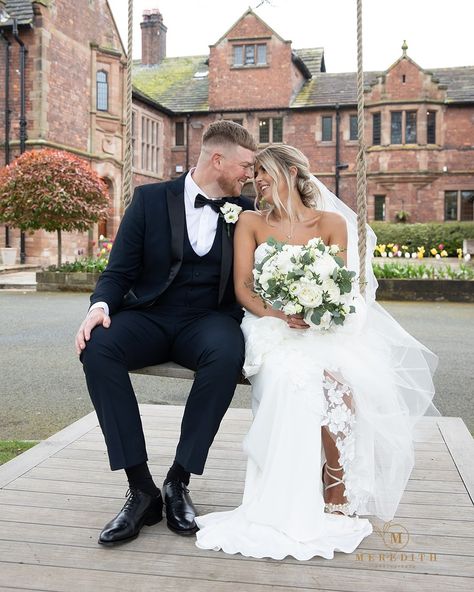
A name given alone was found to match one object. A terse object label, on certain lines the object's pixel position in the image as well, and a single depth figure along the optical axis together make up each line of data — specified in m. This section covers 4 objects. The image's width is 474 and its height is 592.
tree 17.23
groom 2.94
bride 2.78
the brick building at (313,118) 29.12
